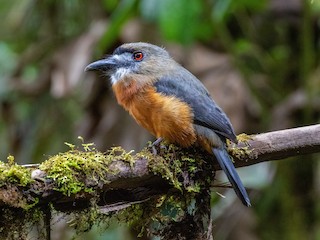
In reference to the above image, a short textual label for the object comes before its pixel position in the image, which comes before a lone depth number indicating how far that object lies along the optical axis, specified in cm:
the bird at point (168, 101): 604
